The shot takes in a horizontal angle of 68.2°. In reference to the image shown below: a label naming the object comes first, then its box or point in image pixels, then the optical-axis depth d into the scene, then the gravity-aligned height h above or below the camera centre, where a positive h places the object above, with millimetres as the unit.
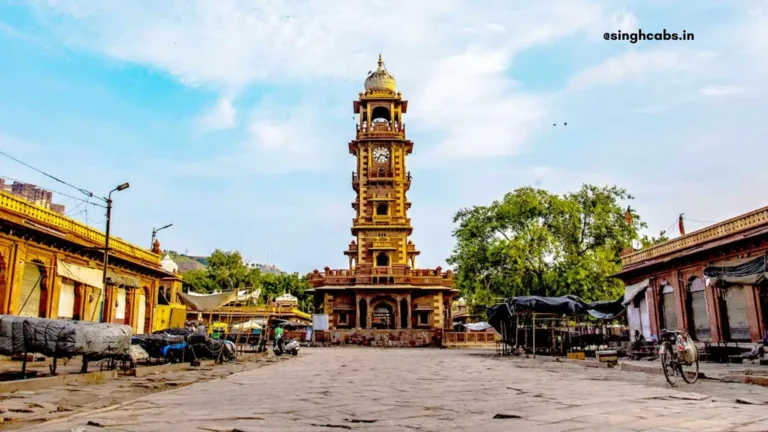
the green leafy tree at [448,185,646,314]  35094 +4842
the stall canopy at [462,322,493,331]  45562 -265
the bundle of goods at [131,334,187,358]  16641 -462
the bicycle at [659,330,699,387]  10562 -652
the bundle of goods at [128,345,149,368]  13944 -684
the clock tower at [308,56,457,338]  44406 +6105
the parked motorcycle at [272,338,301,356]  25641 -985
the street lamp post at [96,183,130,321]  18047 +3785
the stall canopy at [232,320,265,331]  36756 +88
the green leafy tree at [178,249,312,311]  59531 +5448
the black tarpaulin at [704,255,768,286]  15672 +1346
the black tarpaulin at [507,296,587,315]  22531 +649
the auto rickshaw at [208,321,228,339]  34738 +1
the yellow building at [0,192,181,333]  17297 +2169
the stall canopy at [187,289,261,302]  24223 +1375
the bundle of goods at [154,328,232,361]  17406 -592
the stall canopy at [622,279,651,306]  24370 +1314
